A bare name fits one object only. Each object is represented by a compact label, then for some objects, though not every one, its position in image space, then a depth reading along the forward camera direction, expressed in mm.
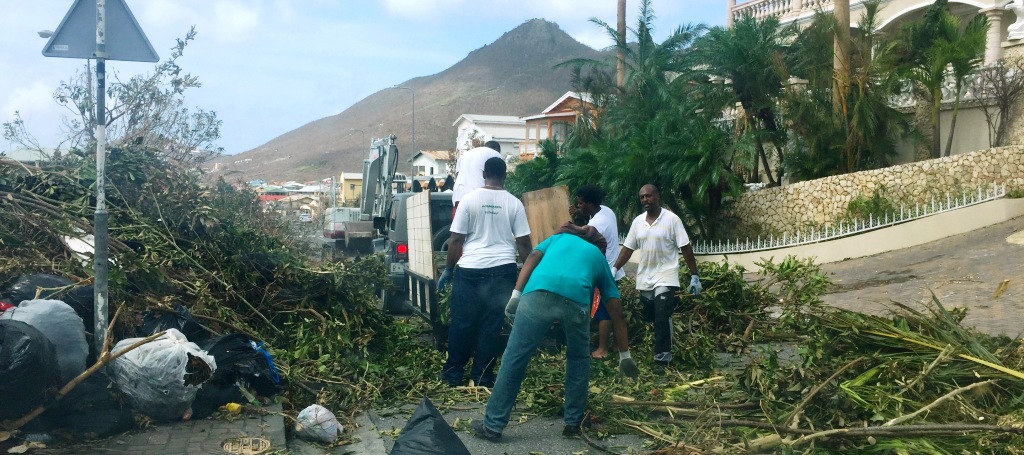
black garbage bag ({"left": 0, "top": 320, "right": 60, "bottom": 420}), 4746
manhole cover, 5184
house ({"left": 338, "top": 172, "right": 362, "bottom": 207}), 44906
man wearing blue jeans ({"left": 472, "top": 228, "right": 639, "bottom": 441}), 5668
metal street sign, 5703
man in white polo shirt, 7695
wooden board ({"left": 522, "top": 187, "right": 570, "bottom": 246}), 8812
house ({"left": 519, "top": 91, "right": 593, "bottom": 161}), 42156
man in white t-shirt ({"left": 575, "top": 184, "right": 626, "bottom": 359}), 6711
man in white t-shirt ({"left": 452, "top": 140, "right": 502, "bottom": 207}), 8797
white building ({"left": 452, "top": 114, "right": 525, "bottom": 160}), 64731
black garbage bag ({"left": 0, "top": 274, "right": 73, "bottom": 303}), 6281
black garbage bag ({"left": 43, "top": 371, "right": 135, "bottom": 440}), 5191
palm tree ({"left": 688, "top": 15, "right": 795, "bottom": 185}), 18562
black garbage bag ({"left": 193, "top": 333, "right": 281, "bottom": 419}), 5824
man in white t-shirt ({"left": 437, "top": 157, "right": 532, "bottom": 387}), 7020
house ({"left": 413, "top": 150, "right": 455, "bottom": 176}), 66625
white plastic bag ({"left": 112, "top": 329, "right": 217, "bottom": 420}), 5461
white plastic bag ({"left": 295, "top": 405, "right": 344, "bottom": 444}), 5684
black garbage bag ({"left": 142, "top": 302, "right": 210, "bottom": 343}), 6398
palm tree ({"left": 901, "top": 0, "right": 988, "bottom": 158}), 16406
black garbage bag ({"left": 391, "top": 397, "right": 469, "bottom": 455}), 4703
